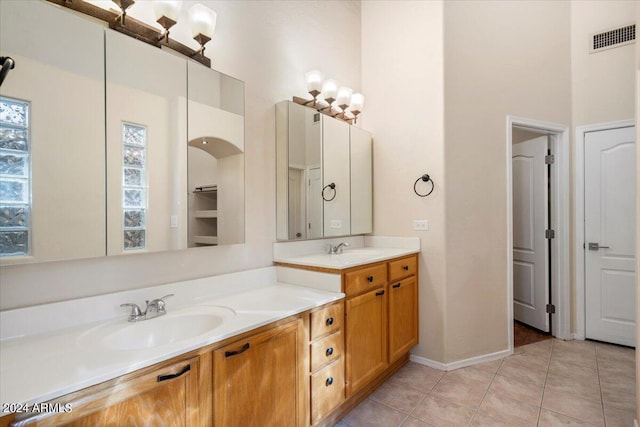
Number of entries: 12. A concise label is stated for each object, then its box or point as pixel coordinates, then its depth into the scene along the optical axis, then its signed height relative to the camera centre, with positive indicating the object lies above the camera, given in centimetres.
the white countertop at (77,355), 86 -46
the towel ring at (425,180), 263 +28
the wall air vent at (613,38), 291 +166
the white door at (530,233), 327 -21
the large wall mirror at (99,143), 118 +32
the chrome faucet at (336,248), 256 -28
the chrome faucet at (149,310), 140 -44
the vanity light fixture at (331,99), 244 +99
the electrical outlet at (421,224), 268 -9
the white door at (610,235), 293 -21
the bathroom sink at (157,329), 125 -50
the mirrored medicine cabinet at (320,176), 224 +32
